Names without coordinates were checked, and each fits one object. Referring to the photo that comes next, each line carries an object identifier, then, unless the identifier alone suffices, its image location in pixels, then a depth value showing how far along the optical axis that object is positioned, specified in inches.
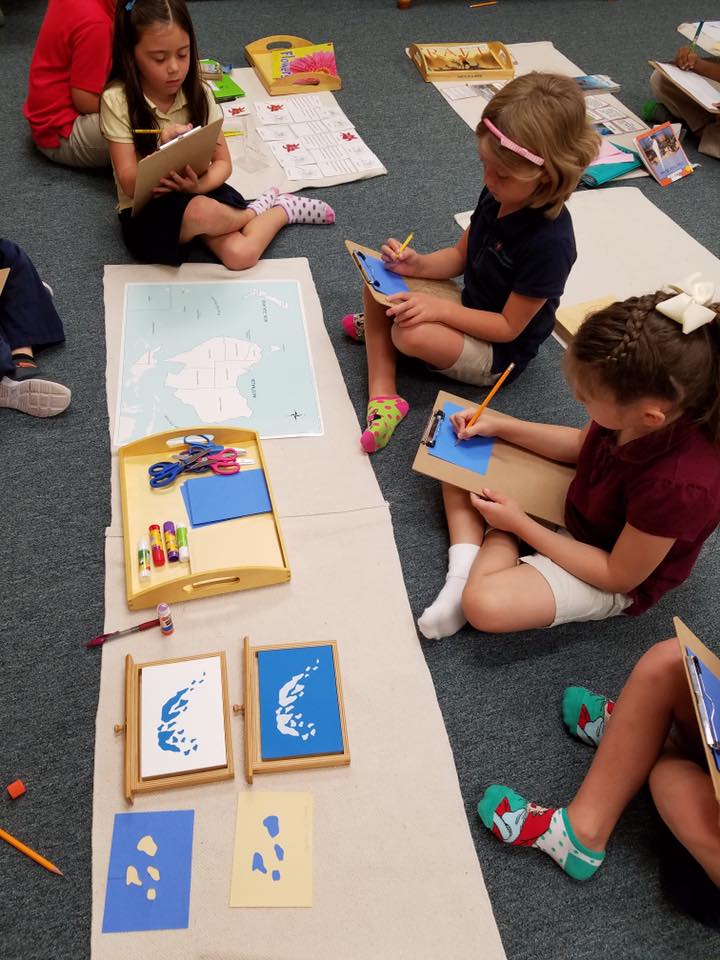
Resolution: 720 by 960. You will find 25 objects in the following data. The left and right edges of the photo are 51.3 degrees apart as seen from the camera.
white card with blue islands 37.8
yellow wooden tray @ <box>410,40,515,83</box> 95.3
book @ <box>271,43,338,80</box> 89.8
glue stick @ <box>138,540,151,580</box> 44.0
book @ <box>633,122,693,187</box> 83.8
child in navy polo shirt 45.3
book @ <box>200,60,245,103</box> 86.0
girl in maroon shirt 33.3
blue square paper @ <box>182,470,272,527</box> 47.1
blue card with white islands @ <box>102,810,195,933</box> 34.2
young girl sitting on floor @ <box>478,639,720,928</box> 34.7
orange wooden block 37.2
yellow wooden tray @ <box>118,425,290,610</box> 43.7
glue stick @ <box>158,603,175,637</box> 42.2
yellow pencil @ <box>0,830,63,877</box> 35.4
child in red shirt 67.2
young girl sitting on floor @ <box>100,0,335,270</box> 55.9
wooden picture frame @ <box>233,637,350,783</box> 38.0
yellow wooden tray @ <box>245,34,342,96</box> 89.2
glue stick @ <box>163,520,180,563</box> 44.8
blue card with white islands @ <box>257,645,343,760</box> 38.7
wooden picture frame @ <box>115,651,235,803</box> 37.0
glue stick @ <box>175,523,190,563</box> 44.7
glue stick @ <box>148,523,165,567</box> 44.6
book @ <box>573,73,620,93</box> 94.7
